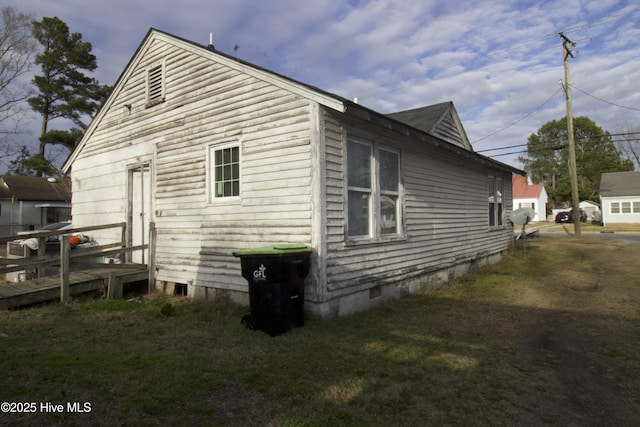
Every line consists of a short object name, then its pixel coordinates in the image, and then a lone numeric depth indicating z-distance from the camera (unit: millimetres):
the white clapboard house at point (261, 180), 6293
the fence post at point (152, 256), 8750
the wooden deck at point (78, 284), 6953
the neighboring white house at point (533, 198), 53094
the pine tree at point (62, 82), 30500
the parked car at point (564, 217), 44650
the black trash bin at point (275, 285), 5488
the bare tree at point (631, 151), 53188
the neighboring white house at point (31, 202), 33812
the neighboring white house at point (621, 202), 37062
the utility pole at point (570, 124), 22766
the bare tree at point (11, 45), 23688
